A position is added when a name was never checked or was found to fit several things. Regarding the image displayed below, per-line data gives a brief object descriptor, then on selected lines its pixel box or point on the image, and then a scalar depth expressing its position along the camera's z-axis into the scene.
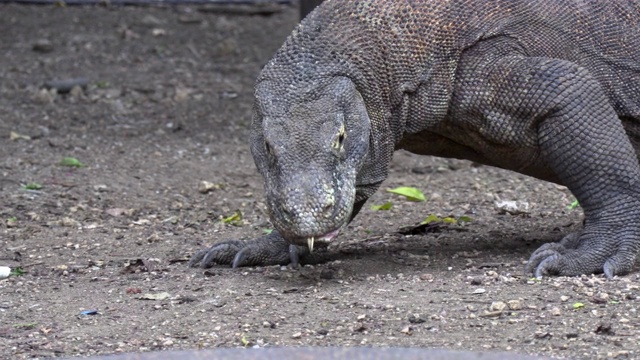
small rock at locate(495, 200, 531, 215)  13.59
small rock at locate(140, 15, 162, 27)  24.80
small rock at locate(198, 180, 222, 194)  14.80
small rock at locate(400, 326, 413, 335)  8.21
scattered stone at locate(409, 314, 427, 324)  8.44
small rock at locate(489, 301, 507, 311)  8.66
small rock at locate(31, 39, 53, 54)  22.34
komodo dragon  9.81
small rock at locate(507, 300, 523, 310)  8.71
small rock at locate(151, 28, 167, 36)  24.17
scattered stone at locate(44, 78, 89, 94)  19.94
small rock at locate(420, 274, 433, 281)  9.82
